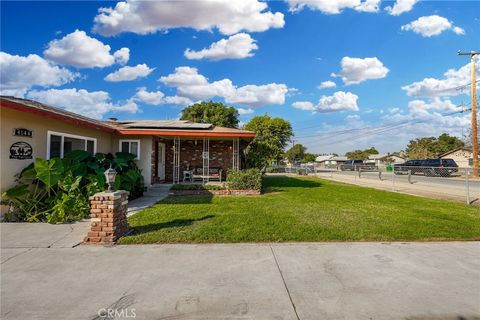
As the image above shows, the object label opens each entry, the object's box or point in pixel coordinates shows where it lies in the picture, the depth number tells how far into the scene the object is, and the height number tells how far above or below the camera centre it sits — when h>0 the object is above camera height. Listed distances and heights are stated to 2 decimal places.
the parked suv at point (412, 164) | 31.35 +0.05
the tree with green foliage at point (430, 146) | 56.68 +4.07
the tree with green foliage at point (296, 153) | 74.68 +2.97
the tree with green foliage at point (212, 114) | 39.81 +6.78
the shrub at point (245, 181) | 12.16 -0.71
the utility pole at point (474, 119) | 25.12 +3.92
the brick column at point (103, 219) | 5.32 -1.01
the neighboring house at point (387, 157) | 80.26 +1.94
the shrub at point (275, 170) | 35.23 -0.75
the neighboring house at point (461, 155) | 40.05 +1.44
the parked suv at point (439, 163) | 29.17 +0.16
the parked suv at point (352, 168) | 32.19 -0.51
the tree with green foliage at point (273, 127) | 38.06 +4.80
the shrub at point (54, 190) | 7.25 -0.72
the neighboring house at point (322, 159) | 106.10 +1.87
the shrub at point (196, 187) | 12.26 -0.97
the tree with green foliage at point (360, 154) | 94.76 +3.46
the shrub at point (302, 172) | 32.31 -0.88
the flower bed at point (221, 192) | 12.02 -1.16
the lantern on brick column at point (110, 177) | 5.63 -0.27
